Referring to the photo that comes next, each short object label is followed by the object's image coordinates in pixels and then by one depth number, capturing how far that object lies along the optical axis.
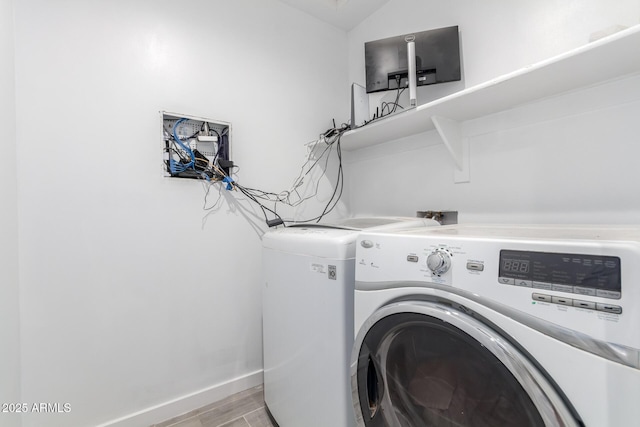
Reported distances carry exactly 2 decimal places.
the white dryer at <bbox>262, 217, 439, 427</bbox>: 0.94
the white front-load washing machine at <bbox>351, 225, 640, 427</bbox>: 0.46
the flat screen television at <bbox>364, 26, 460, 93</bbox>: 1.44
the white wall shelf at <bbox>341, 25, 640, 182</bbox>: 0.87
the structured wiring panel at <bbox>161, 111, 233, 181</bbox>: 1.46
